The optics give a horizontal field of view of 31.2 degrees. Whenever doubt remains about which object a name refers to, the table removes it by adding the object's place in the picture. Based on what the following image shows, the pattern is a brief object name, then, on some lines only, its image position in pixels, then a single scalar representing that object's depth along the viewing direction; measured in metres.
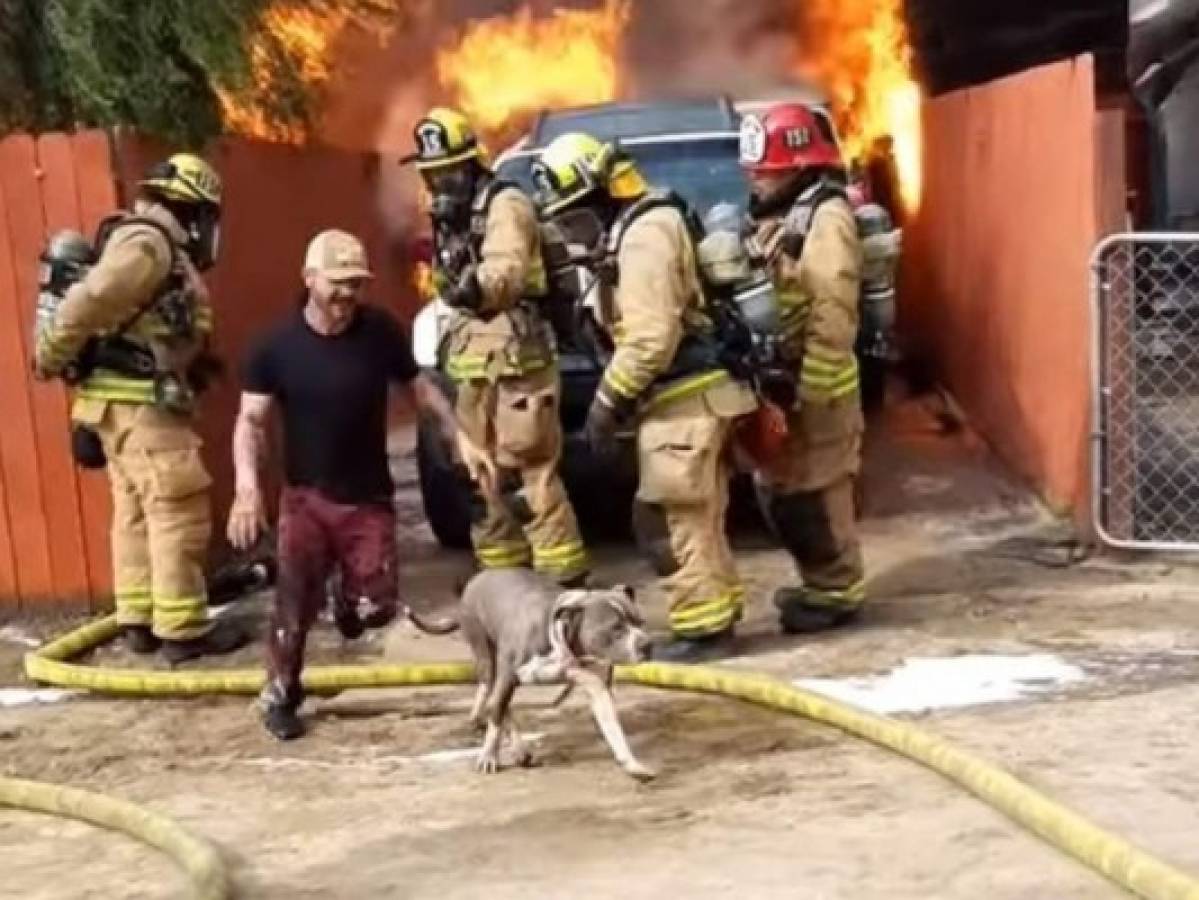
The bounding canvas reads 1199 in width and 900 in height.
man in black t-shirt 6.89
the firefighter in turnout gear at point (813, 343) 7.74
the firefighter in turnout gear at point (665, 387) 7.26
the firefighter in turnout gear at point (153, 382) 7.77
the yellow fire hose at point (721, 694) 5.02
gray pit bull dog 5.95
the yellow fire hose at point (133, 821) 5.33
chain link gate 8.87
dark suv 9.18
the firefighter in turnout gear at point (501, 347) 8.02
